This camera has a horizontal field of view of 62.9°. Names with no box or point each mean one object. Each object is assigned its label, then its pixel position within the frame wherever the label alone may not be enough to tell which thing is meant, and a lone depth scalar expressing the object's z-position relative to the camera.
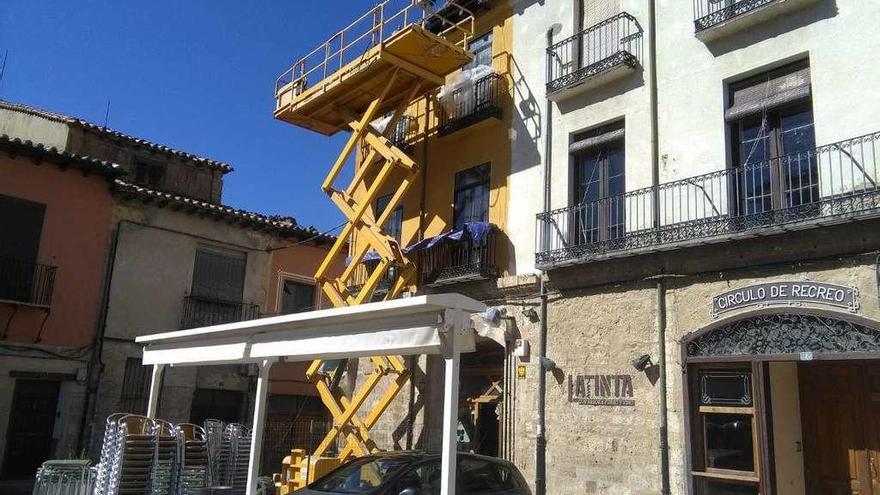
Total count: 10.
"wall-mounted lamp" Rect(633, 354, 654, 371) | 10.97
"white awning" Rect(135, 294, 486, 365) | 7.23
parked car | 8.05
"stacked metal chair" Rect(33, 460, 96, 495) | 10.90
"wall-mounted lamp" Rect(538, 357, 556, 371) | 12.45
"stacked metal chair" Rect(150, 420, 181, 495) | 10.97
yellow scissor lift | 13.98
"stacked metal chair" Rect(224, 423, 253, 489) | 12.34
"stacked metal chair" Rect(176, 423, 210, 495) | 11.16
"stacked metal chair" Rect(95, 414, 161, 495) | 10.53
